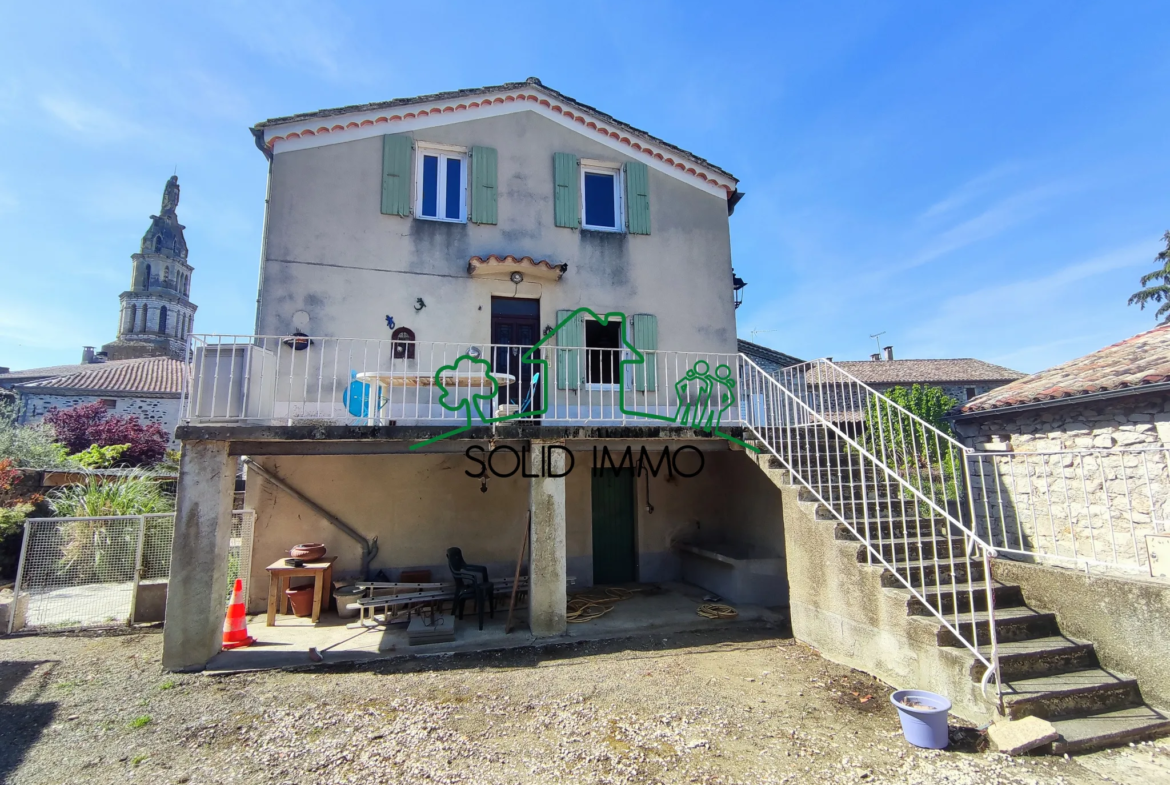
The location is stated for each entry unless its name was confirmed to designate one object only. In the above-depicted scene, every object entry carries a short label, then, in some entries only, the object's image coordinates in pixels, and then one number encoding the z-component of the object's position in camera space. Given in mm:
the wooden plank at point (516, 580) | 7078
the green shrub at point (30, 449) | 13301
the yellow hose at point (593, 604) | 7709
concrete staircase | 4078
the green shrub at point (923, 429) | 5480
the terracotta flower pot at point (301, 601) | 7965
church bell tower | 46656
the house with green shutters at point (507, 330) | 7969
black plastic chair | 7547
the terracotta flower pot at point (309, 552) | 8039
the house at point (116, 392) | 23422
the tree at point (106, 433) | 18250
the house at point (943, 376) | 30531
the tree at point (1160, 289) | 31969
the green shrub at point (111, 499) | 10125
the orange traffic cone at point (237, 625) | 6605
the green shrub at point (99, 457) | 14836
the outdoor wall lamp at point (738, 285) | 11102
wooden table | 7625
